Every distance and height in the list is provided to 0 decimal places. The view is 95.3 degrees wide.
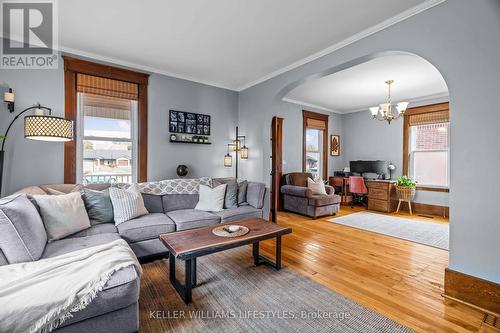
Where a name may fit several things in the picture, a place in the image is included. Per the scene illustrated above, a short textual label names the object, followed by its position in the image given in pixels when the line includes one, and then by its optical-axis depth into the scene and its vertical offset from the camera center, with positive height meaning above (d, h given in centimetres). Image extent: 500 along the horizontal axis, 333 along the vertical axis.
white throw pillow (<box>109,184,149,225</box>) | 267 -49
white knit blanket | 116 -71
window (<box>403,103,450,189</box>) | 514 +47
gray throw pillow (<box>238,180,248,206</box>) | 370 -47
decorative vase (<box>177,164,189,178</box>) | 405 -11
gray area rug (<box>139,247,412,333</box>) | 163 -115
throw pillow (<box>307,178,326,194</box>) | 514 -49
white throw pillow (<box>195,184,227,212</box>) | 339 -52
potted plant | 518 -53
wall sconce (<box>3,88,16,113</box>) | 271 +77
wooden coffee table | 189 -70
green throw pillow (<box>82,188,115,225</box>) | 259 -50
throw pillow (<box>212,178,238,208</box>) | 355 -45
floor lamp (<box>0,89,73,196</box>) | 234 +36
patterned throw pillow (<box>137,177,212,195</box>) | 328 -33
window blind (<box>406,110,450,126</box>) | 507 +110
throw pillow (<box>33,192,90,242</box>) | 211 -50
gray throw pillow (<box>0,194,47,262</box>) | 156 -50
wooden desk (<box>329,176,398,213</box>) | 541 -74
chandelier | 409 +103
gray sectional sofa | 139 -72
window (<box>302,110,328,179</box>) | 625 +61
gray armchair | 475 -74
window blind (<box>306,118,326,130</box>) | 629 +117
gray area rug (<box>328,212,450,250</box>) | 350 -113
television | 596 -8
